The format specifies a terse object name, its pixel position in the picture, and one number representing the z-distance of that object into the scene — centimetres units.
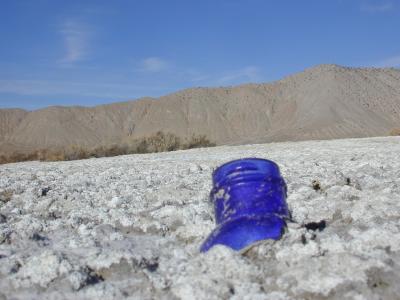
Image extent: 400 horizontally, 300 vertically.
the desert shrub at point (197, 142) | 2545
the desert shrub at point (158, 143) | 2346
